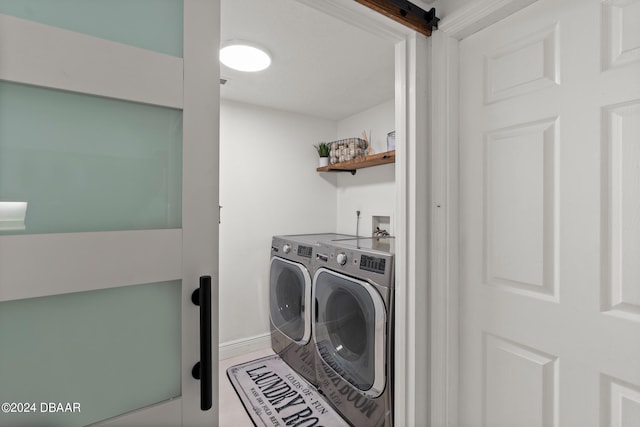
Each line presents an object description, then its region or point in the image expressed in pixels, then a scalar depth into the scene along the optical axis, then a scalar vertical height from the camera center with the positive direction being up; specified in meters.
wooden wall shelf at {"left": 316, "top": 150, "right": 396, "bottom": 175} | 2.23 +0.43
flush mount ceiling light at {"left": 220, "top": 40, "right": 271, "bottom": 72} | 1.66 +0.93
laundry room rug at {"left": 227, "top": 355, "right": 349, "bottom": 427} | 1.80 -1.26
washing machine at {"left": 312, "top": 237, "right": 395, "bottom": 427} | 1.50 -0.67
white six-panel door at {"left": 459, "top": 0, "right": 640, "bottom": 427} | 0.88 -0.01
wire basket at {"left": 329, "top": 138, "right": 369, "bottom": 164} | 2.59 +0.58
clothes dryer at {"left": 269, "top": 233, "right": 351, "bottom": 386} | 2.15 -0.69
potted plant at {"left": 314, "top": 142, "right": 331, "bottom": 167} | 2.88 +0.60
